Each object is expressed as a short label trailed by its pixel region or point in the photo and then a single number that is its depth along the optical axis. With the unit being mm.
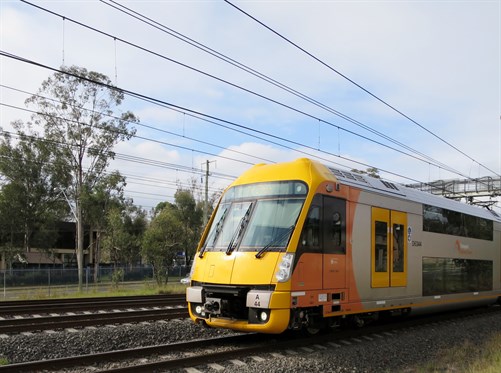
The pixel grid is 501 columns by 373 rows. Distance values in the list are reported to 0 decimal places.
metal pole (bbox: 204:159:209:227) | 40350
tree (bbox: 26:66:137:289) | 35844
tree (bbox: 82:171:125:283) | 39909
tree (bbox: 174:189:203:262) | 61428
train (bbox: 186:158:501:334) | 8719
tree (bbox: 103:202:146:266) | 41594
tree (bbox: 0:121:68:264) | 45812
